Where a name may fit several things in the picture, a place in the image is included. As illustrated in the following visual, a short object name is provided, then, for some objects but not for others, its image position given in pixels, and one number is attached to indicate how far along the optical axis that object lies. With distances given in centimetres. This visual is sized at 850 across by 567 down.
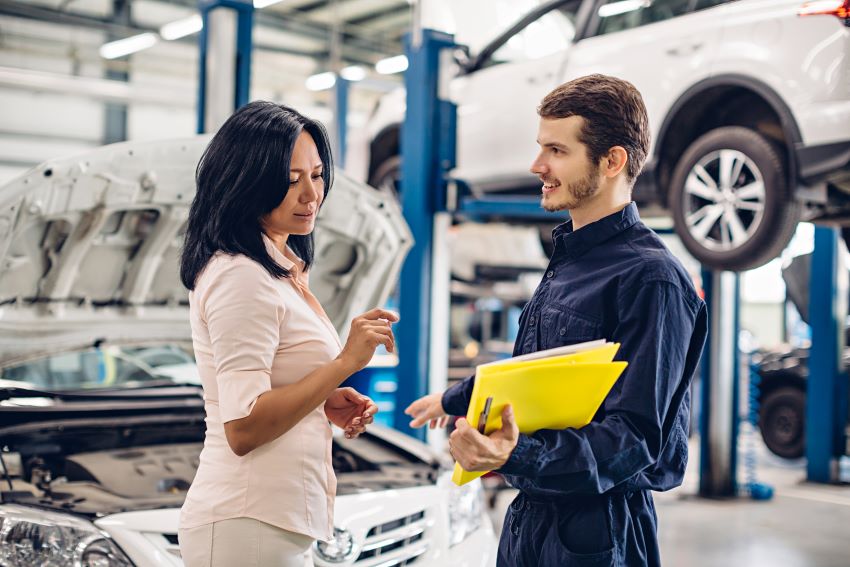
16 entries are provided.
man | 131
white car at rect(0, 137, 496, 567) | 220
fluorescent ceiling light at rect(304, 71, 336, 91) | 1495
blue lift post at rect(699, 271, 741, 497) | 632
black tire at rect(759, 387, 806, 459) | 780
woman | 138
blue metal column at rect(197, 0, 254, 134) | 407
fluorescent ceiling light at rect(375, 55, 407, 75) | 1296
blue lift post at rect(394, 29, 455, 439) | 454
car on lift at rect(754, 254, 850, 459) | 782
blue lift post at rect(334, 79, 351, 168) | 648
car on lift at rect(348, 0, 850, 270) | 319
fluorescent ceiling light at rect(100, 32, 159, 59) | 1256
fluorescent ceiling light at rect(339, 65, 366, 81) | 1098
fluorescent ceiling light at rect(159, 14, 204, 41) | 1159
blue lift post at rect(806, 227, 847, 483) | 646
